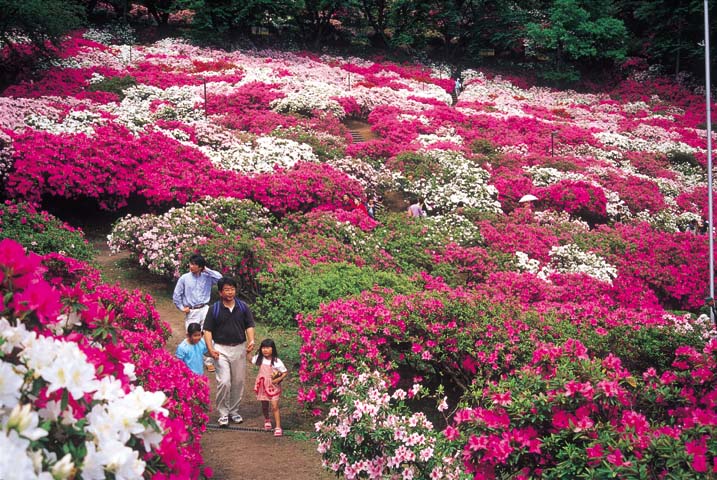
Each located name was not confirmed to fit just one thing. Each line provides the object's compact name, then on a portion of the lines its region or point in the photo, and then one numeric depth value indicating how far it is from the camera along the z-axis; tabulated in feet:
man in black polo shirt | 20.08
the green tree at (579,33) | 108.47
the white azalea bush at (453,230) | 38.32
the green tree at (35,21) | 63.00
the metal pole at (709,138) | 27.89
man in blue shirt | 23.04
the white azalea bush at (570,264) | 36.78
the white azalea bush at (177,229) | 32.37
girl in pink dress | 20.16
